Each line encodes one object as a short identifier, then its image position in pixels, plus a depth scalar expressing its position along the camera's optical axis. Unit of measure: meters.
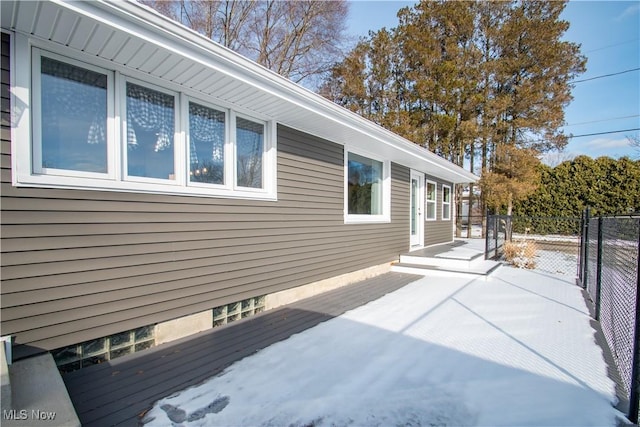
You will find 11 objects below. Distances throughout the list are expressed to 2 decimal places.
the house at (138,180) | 2.19
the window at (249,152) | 3.83
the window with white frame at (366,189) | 5.93
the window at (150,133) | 2.82
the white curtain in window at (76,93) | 2.36
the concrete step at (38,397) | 1.45
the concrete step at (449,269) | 6.24
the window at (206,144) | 3.32
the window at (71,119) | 2.32
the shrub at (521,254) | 7.46
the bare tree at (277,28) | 12.34
